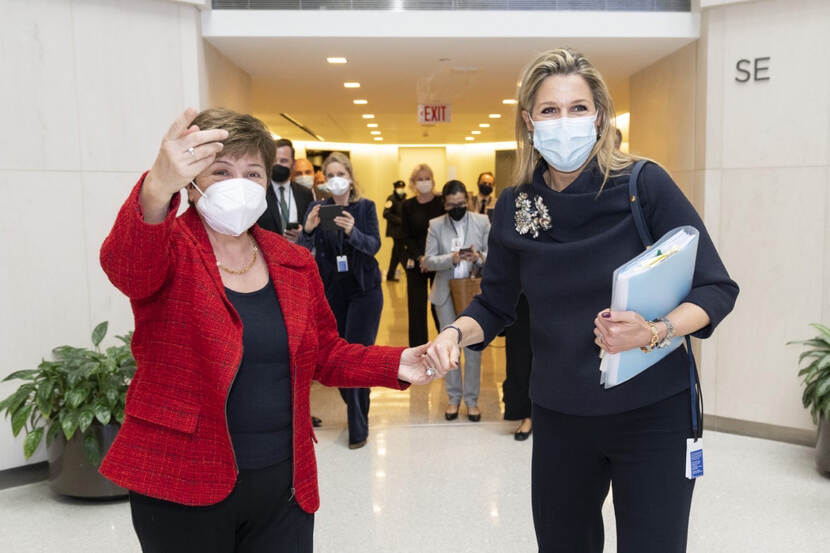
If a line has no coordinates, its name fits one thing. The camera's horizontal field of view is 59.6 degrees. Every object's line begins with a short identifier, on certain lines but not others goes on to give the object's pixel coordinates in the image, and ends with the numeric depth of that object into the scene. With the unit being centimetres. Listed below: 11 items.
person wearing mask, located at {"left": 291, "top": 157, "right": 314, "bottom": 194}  634
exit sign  787
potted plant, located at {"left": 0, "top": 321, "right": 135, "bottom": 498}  405
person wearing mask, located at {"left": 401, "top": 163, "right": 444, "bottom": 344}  632
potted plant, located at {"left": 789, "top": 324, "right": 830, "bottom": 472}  445
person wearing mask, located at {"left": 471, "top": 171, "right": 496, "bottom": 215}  727
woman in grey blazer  562
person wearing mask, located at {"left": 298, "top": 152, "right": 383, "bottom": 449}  490
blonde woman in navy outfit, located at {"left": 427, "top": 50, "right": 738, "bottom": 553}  182
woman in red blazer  151
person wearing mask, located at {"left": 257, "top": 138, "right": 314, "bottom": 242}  491
